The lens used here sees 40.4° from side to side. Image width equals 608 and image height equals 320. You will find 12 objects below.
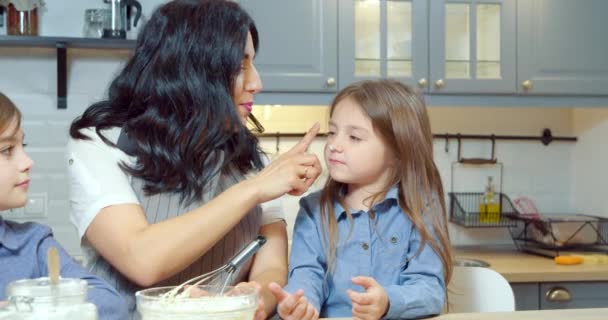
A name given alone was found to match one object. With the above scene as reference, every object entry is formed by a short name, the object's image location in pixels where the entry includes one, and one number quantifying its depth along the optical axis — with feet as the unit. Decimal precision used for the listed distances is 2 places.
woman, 4.83
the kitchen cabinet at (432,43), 10.17
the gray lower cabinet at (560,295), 9.34
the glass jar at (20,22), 9.78
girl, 5.66
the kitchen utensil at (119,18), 9.82
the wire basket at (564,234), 10.59
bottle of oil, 11.21
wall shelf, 9.66
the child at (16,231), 4.36
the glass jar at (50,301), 2.71
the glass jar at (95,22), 9.89
